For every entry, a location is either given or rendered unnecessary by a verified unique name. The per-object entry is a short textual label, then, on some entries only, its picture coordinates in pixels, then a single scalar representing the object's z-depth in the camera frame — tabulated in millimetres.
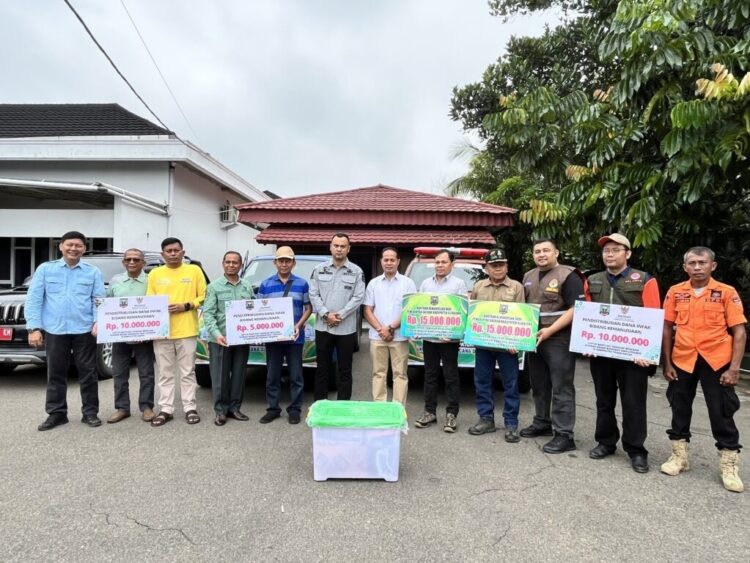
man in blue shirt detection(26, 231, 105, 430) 4652
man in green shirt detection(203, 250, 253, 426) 4820
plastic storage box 3391
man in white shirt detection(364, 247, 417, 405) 4719
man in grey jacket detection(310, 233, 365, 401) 4816
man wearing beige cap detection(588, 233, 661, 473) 3852
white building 12391
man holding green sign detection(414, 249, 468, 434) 4707
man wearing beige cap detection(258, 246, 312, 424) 4875
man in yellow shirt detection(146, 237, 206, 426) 4859
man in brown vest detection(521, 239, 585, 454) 4199
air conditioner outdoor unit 17953
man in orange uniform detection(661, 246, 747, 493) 3553
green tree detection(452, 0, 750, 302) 5331
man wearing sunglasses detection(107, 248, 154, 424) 4898
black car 6043
